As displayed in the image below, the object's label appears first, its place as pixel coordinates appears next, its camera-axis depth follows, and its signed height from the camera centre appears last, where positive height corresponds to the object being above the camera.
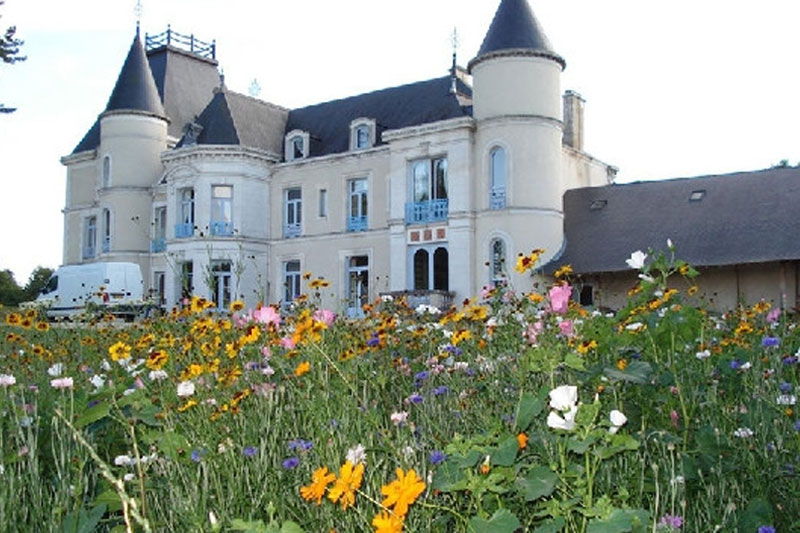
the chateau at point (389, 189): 25.50 +4.23
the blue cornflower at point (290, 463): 2.76 -0.54
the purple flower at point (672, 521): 2.35 -0.64
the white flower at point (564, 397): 2.28 -0.26
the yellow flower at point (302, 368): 3.21 -0.25
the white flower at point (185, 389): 3.42 -0.35
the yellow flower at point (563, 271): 4.79 +0.20
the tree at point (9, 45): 17.17 +5.67
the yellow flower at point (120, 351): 3.95 -0.22
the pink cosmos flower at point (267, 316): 4.09 -0.05
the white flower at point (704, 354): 3.80 -0.24
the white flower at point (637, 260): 3.95 +0.22
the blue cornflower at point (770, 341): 4.11 -0.19
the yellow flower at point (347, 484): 2.04 -0.45
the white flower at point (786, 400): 3.42 -0.41
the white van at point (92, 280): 30.36 +1.09
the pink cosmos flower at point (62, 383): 3.37 -0.31
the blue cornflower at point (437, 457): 2.71 -0.51
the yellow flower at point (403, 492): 1.93 -0.45
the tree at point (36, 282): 42.31 +1.56
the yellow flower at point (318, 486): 2.08 -0.46
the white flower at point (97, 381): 4.00 -0.37
